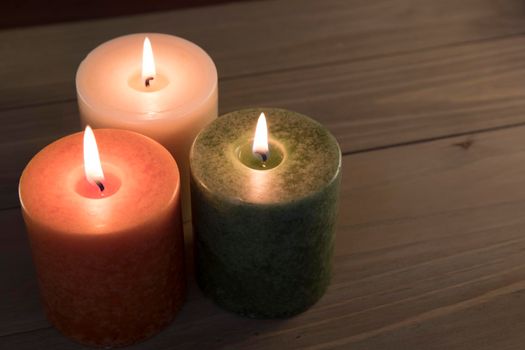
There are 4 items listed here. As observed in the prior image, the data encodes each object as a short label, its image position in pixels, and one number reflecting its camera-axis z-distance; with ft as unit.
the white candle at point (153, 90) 2.34
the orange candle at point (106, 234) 2.15
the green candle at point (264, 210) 2.19
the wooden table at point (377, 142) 2.33
